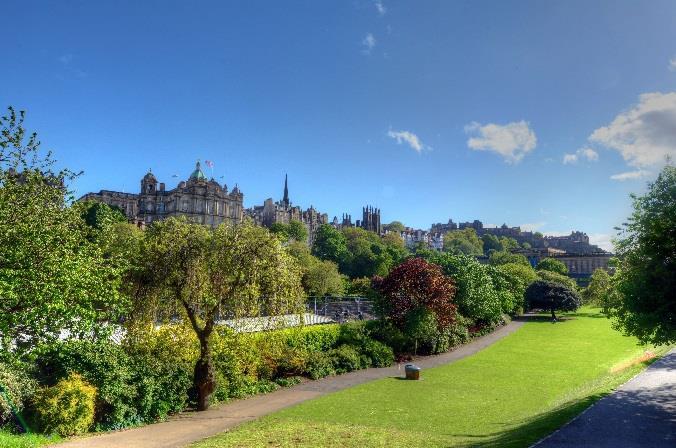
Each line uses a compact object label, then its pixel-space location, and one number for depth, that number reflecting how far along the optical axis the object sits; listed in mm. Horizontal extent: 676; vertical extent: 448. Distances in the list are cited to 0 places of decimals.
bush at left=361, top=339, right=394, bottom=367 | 33281
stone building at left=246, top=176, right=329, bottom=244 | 170875
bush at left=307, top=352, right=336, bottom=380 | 29000
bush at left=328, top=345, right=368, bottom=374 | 30864
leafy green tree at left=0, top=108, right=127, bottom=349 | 13969
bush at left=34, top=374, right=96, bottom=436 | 16750
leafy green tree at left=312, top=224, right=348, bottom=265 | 109006
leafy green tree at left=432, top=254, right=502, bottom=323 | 45281
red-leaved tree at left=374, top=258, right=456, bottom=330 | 37500
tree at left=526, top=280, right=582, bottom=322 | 63312
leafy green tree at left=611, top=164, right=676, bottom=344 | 16312
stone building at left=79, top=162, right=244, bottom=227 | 126875
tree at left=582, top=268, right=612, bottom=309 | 71912
